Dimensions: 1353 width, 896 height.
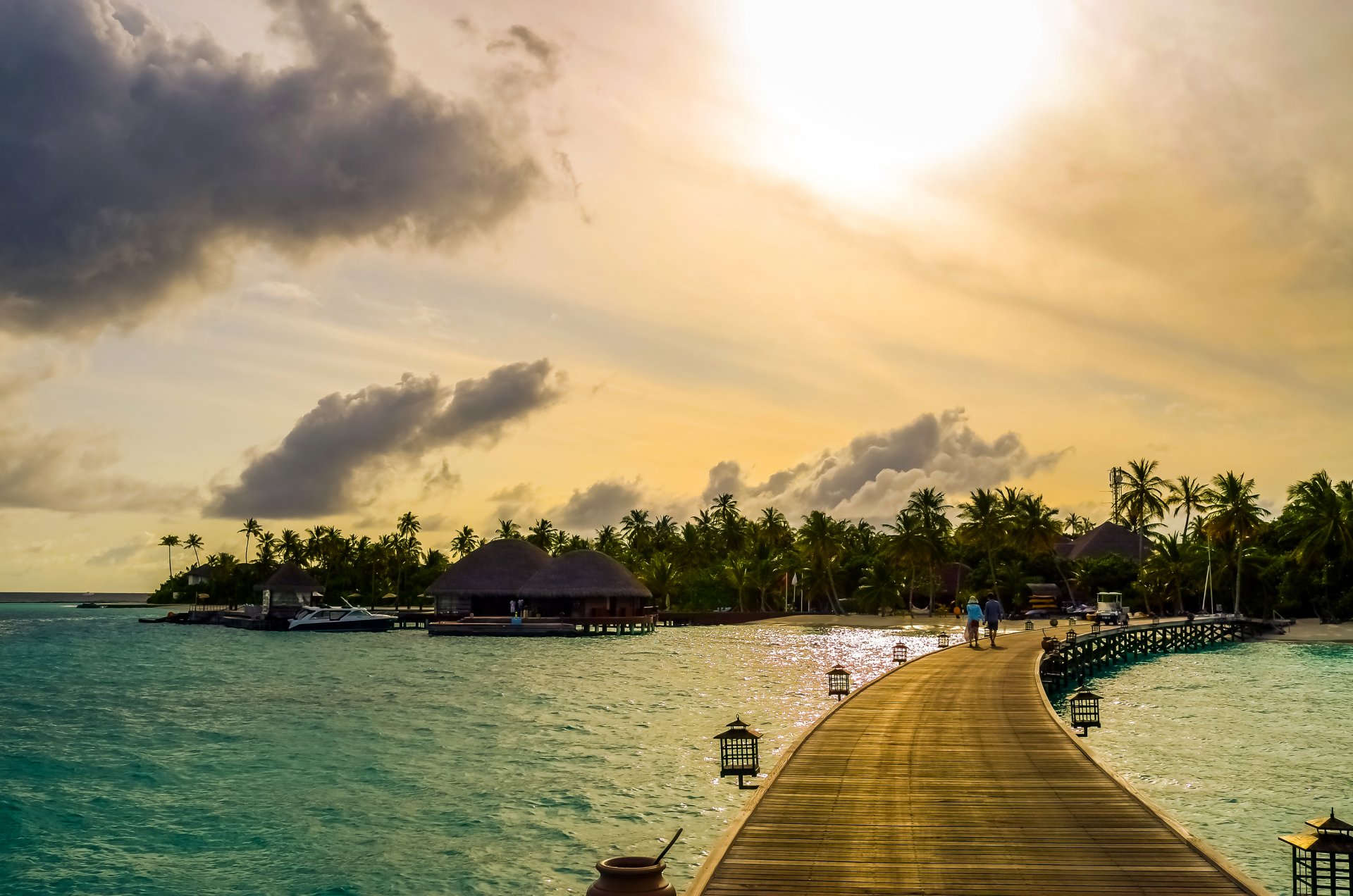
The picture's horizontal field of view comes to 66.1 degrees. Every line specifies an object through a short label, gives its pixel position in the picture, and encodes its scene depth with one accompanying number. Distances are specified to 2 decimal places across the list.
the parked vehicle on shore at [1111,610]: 77.44
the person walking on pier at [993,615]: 48.06
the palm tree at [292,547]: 152.38
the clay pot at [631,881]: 9.06
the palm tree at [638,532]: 142.25
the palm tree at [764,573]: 119.00
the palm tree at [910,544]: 108.81
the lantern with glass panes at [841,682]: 30.95
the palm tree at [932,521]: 109.38
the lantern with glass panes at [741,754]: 20.75
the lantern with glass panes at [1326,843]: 11.42
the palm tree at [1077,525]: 169.75
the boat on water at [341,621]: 98.25
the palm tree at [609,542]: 142.12
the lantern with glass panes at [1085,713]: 28.82
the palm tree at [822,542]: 115.38
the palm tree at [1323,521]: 76.75
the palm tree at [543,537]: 149.38
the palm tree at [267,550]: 160.25
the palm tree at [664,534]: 141.15
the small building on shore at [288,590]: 114.25
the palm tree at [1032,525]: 107.50
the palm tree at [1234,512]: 84.75
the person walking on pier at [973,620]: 46.88
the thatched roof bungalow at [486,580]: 94.06
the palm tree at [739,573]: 119.44
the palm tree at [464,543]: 162.88
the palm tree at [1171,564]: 95.44
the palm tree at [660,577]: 121.62
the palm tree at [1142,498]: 105.69
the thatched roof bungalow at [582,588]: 91.38
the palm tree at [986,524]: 107.62
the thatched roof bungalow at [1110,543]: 119.44
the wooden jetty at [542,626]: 86.50
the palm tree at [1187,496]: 99.68
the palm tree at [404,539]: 143.25
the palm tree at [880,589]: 114.94
